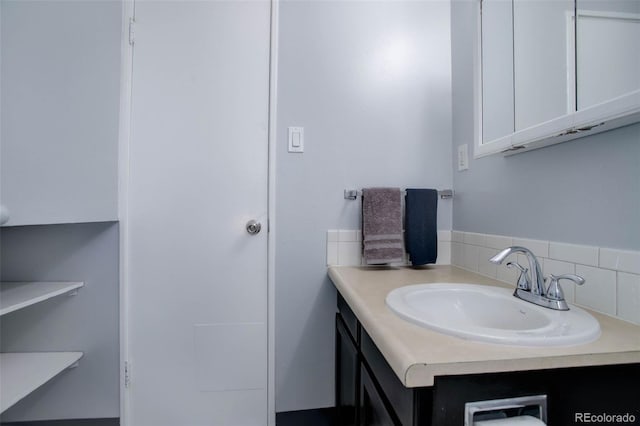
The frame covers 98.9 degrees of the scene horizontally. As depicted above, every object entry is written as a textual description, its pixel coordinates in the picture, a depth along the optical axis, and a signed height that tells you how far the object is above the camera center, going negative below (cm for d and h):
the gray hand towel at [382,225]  118 -5
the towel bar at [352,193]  126 +9
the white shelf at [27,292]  90 -31
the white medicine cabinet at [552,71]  63 +42
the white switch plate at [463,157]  120 +25
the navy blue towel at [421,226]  121 -6
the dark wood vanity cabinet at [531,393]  48 -33
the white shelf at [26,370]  92 -61
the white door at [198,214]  121 -1
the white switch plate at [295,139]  124 +33
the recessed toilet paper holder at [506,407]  48 -34
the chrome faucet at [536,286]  68 -19
